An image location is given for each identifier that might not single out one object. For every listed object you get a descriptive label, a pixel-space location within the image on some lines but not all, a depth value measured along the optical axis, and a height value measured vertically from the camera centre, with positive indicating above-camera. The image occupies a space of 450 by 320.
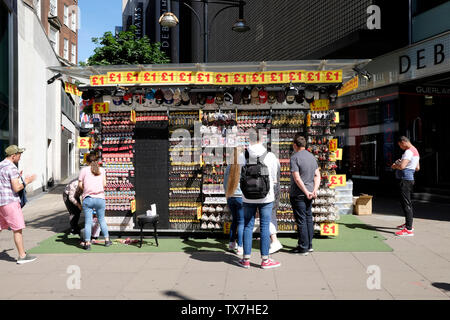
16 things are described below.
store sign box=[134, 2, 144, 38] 52.54 +20.26
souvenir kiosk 7.86 +0.59
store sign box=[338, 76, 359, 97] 8.30 +1.59
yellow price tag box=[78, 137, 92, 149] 8.44 +0.33
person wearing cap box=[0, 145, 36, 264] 6.25 -0.71
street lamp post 11.07 +4.05
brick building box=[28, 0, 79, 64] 25.73 +10.05
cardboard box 10.82 -1.46
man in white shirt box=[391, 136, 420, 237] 8.12 -0.49
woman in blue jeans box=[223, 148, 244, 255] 6.43 -0.73
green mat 7.18 -1.79
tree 17.36 +4.99
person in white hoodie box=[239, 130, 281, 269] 5.79 -0.78
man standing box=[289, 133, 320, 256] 6.53 -0.56
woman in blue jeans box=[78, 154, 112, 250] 7.22 -0.67
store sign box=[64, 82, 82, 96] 8.48 +1.56
